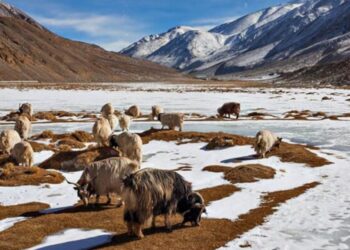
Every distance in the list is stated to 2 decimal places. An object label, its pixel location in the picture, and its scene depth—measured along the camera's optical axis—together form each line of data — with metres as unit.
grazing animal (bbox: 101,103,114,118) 36.50
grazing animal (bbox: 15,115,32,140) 26.09
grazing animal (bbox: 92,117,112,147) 22.55
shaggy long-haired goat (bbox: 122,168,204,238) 10.70
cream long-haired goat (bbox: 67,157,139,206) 13.05
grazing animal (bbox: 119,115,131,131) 29.91
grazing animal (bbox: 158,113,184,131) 30.06
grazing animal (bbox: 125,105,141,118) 41.03
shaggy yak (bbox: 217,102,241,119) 41.22
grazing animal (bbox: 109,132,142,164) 18.73
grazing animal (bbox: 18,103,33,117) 40.44
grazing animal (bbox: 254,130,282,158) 21.14
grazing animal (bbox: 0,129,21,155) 21.55
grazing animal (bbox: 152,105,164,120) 37.62
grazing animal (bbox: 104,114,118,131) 27.72
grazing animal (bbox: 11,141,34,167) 19.27
